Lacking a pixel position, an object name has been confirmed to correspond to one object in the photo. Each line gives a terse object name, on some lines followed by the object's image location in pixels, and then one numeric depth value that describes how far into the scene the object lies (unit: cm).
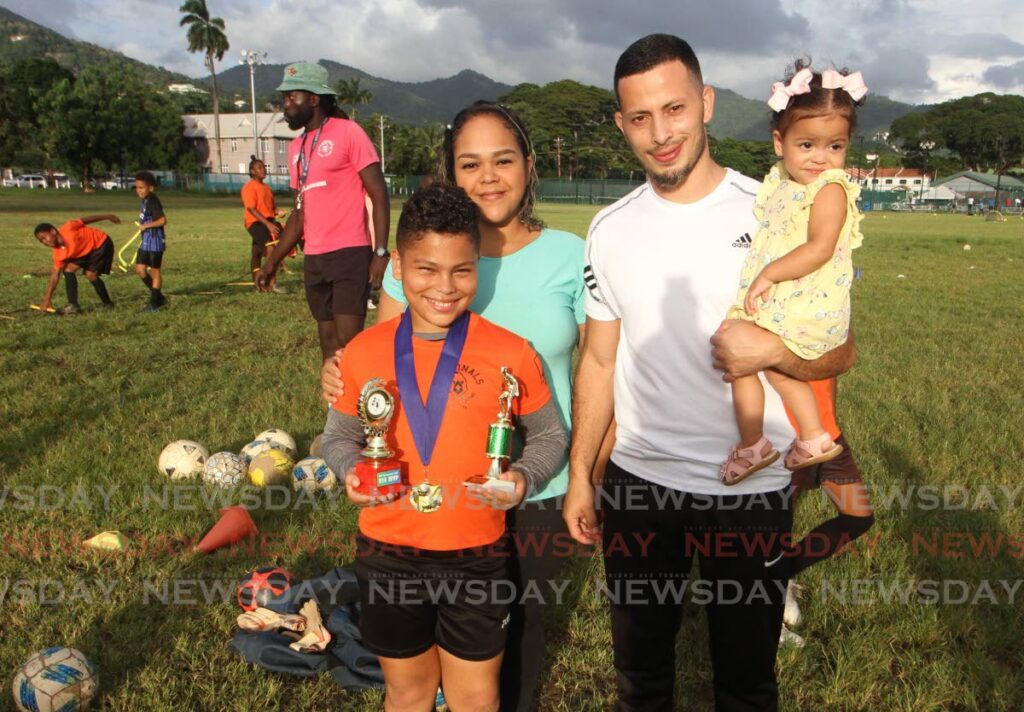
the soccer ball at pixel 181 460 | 514
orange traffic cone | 429
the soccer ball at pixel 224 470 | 507
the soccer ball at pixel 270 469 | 513
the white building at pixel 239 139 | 9769
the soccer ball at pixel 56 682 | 295
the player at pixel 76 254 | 1092
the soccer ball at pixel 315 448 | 545
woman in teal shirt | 263
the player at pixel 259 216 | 1389
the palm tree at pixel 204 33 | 7600
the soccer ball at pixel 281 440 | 557
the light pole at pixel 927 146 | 13638
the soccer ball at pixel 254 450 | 539
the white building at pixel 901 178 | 12765
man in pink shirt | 554
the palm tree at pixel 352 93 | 9331
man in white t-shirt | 235
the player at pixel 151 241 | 1141
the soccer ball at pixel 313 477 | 501
